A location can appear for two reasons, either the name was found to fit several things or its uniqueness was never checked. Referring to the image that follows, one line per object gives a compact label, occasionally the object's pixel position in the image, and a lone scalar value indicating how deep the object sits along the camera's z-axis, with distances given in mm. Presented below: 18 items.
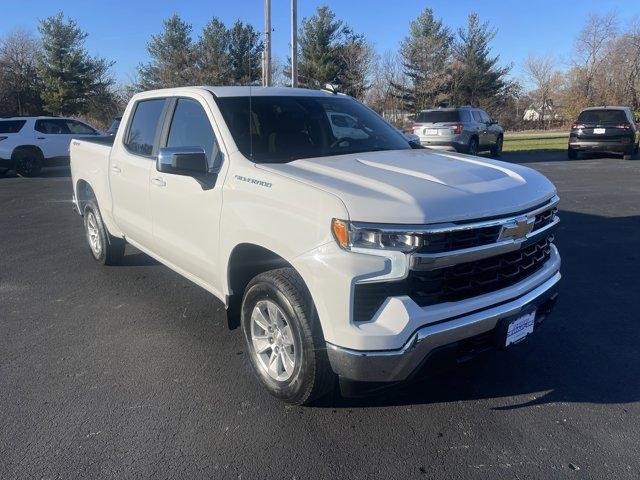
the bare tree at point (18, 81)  38062
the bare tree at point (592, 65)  48250
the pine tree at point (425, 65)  43938
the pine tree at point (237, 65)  33216
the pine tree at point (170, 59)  40031
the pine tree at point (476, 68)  48031
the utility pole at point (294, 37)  19453
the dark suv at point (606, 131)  18500
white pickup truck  2818
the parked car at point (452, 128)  17406
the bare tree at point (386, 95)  41656
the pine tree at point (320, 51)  42312
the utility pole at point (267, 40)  11023
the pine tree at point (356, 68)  40406
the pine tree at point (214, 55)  36356
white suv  16344
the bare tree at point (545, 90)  56938
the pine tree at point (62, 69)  38906
